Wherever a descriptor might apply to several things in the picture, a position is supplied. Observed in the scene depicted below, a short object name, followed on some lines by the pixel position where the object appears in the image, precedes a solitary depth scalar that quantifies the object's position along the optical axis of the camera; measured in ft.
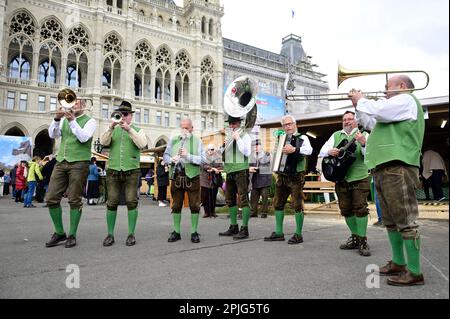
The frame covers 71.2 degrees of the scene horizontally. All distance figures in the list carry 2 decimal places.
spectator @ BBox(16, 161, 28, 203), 42.78
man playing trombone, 8.72
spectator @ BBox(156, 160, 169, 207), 42.91
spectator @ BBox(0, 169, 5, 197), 57.57
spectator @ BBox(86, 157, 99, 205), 40.91
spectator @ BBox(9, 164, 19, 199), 50.87
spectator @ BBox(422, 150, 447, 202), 23.48
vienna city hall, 108.78
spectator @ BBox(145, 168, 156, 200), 63.27
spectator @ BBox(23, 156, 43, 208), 36.18
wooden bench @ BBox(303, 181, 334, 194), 29.30
